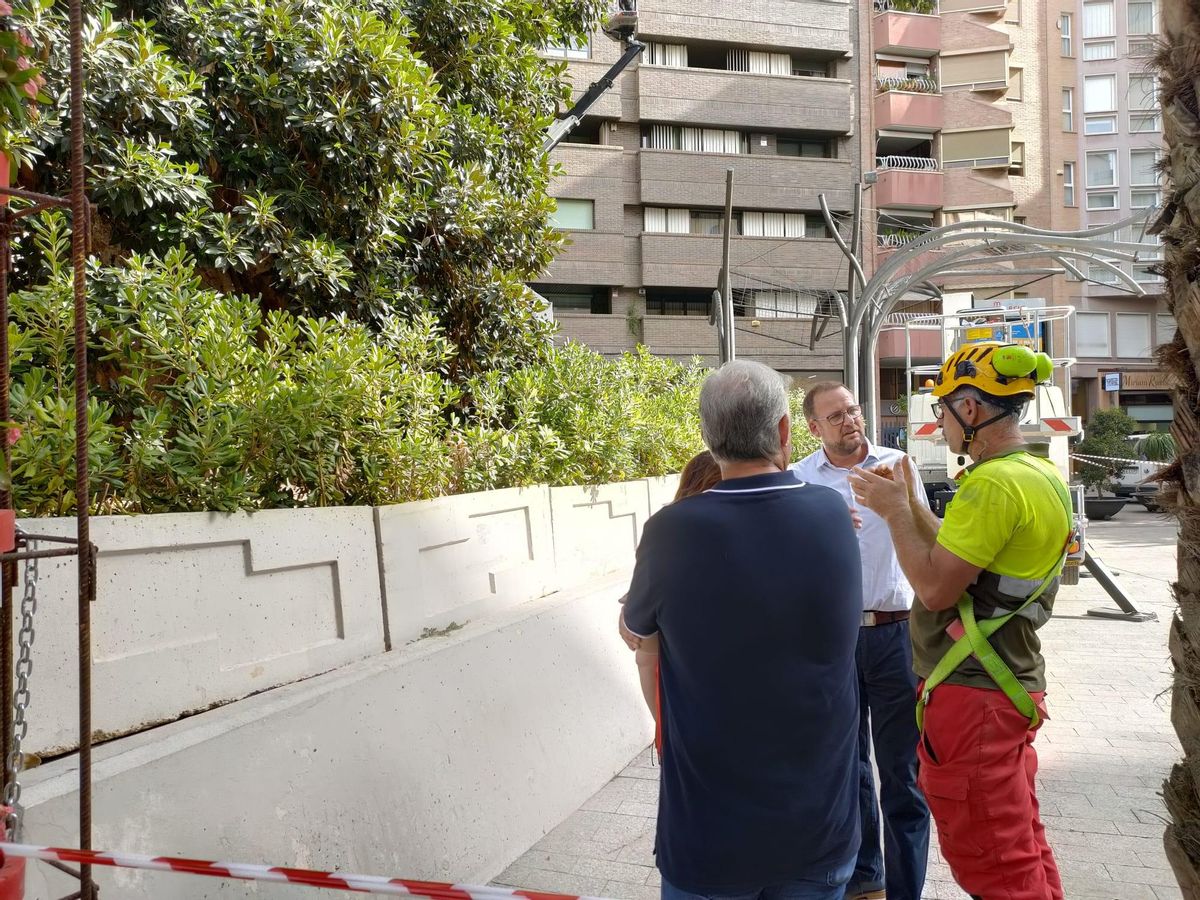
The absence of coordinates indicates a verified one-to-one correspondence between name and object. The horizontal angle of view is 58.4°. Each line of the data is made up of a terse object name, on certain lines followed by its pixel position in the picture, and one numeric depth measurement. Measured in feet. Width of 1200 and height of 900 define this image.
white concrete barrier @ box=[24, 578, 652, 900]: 9.94
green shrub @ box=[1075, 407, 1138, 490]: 93.63
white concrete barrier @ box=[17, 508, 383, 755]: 10.32
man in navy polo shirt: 8.22
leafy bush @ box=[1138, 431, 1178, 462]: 92.94
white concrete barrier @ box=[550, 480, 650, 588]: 22.21
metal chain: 8.39
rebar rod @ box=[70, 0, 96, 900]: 8.47
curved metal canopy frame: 55.72
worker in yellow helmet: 10.59
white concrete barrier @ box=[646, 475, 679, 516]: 28.19
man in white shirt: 13.60
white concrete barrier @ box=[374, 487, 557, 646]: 15.58
